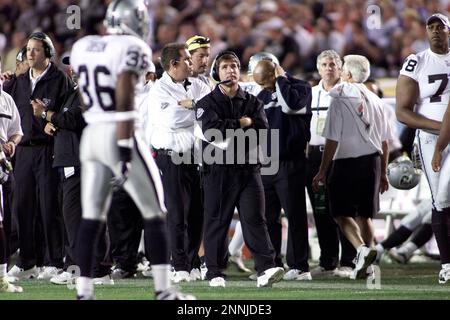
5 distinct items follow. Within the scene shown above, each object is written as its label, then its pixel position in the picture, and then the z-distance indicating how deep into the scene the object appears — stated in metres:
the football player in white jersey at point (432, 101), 17.50
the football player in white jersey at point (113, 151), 13.10
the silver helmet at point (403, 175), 20.22
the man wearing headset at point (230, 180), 17.16
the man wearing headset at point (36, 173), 18.97
